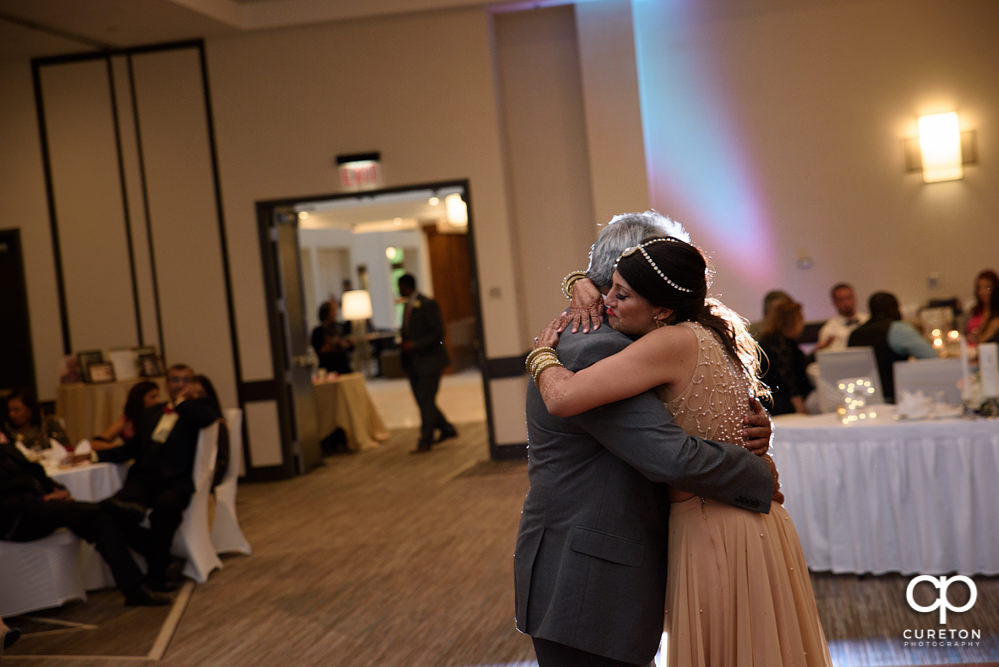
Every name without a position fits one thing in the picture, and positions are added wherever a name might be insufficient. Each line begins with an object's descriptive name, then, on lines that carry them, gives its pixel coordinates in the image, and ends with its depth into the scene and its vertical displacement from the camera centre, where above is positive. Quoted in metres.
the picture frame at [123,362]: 8.46 -0.36
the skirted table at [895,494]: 4.26 -1.10
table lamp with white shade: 16.36 -0.12
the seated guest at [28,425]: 5.91 -0.62
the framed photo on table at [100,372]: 8.45 -0.43
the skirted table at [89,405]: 8.36 -0.71
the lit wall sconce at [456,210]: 12.99 +1.06
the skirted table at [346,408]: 9.93 -1.11
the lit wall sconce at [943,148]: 8.27 +0.81
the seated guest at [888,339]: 5.82 -0.54
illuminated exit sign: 8.52 +1.11
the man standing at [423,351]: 9.52 -0.58
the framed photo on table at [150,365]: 8.55 -0.42
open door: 8.76 -0.31
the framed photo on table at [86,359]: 8.47 -0.31
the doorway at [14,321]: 8.98 +0.09
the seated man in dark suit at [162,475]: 5.34 -0.89
